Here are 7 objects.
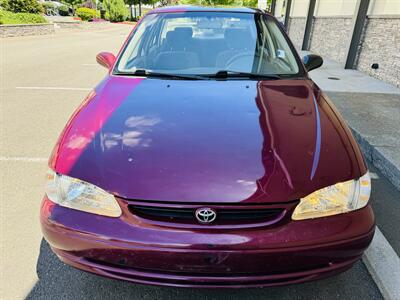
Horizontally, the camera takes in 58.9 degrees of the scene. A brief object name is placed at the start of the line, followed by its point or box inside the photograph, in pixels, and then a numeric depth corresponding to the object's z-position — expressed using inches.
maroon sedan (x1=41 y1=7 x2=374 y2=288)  63.3
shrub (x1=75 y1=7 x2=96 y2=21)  1169.4
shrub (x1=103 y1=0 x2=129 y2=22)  1331.2
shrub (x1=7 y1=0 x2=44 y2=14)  761.0
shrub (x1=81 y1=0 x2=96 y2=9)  1864.7
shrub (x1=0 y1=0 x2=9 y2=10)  750.5
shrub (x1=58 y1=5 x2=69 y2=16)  1572.3
